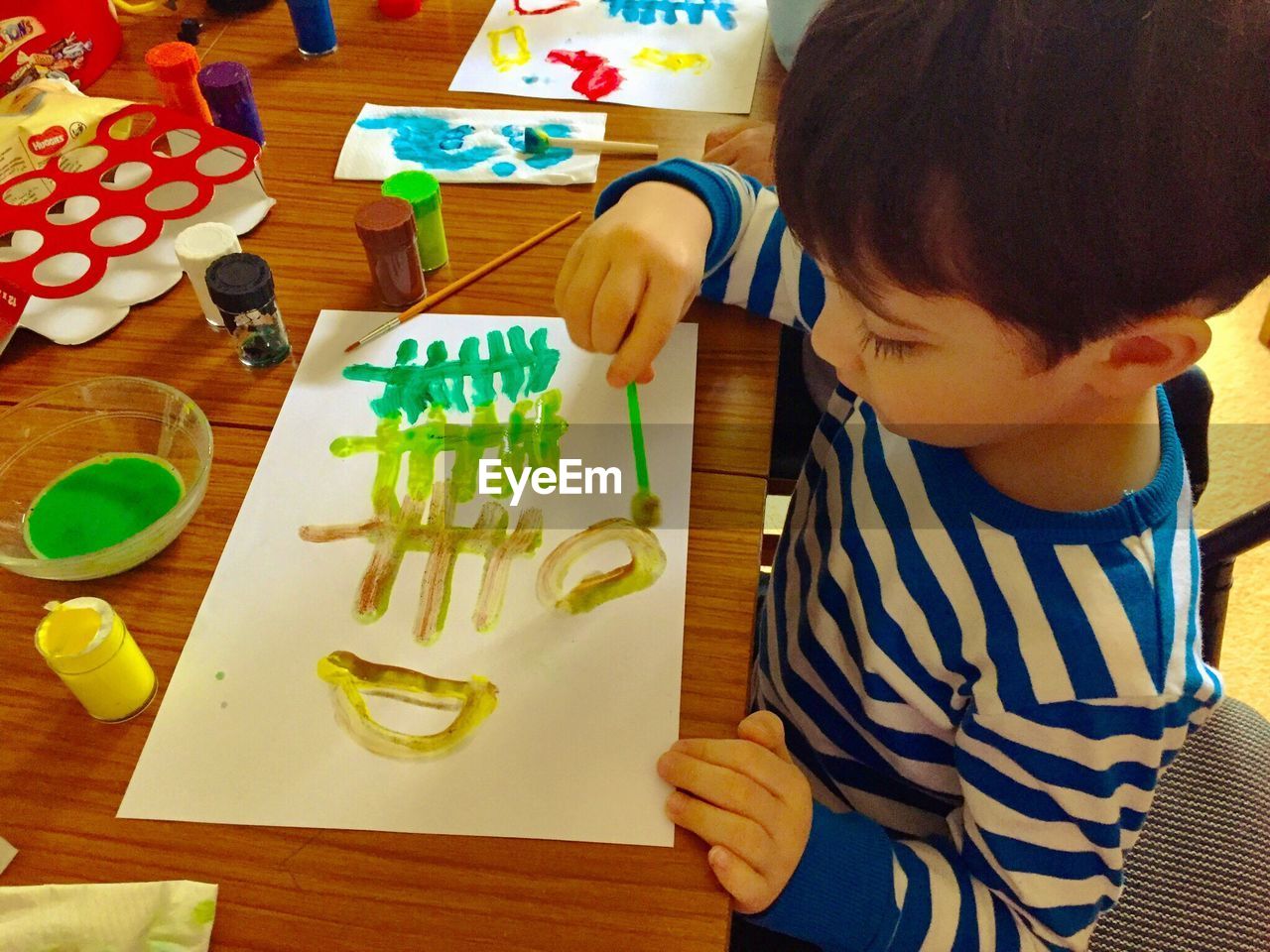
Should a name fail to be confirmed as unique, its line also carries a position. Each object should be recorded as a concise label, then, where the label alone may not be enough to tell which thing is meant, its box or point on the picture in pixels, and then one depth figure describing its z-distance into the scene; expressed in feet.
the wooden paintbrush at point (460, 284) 2.50
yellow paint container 1.70
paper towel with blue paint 2.94
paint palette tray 2.53
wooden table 1.59
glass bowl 2.17
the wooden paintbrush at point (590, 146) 3.00
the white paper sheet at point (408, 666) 1.70
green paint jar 2.57
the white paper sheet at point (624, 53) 3.24
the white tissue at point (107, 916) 1.56
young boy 1.32
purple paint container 2.87
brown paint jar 2.43
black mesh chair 2.17
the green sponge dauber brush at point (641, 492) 2.14
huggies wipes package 2.81
